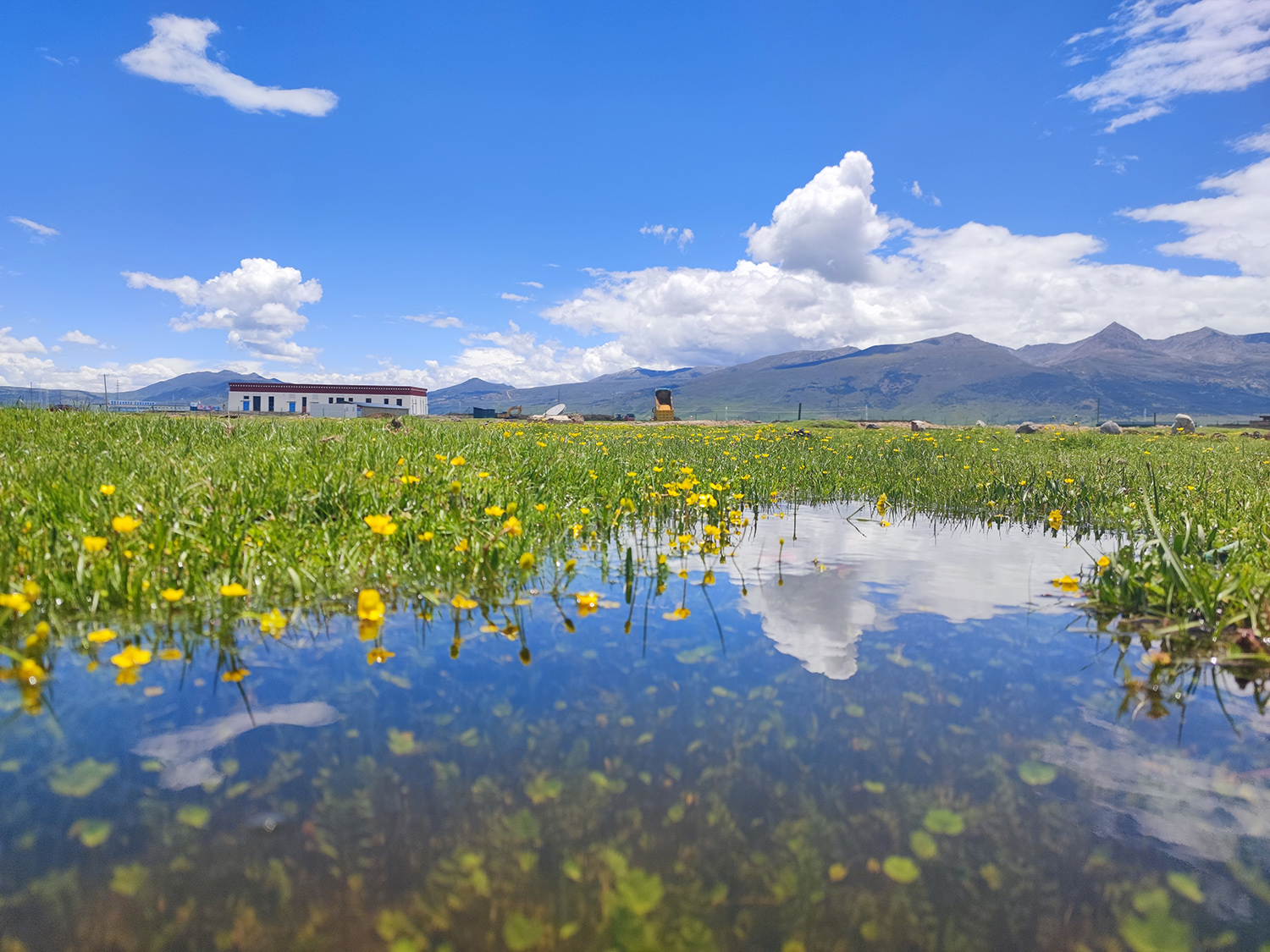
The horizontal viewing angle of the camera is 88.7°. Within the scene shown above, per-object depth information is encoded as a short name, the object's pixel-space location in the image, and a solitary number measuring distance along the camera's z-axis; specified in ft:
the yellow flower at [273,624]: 12.81
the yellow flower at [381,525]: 15.06
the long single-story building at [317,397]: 387.96
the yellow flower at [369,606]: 12.71
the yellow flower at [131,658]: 10.82
